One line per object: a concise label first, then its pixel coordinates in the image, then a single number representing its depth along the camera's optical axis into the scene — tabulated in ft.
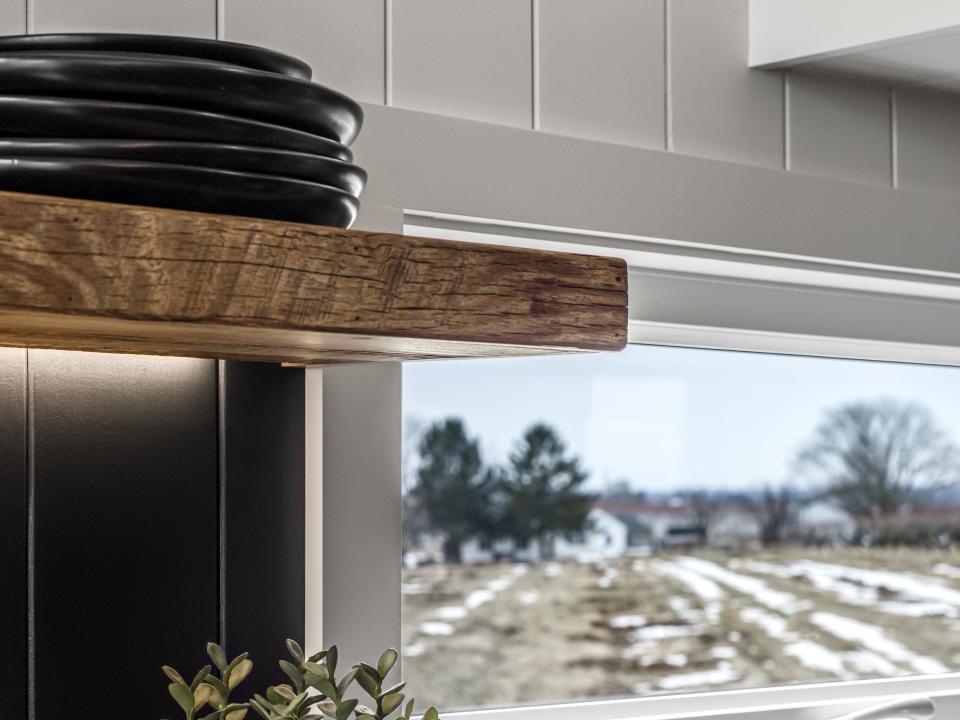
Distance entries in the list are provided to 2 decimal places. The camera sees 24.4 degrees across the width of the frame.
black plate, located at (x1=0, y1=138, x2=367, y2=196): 4.30
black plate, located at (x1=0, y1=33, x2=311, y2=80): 4.38
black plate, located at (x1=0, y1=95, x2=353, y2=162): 4.31
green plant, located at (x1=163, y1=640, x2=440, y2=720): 4.78
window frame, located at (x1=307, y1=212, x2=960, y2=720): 6.91
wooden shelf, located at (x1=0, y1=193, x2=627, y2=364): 4.07
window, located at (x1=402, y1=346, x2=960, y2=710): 7.08
